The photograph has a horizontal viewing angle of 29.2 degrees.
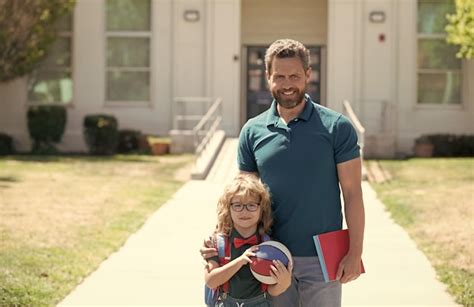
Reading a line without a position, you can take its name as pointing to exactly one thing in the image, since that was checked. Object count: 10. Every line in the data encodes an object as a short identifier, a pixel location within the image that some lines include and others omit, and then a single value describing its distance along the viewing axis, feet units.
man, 13.28
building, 68.08
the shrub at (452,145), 64.90
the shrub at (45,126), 67.31
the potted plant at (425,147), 65.67
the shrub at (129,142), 67.72
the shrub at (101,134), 65.82
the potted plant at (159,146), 64.39
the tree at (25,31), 62.85
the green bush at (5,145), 66.90
